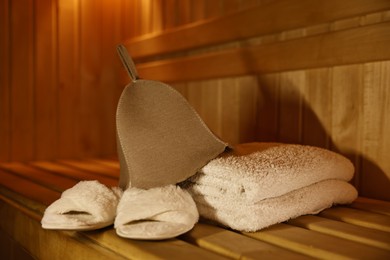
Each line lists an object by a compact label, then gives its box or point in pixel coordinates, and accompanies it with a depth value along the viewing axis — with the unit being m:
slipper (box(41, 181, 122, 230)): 0.71
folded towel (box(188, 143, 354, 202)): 0.74
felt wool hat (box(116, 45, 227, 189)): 0.76
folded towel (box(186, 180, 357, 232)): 0.73
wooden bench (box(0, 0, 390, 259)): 0.66
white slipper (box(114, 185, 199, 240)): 0.65
